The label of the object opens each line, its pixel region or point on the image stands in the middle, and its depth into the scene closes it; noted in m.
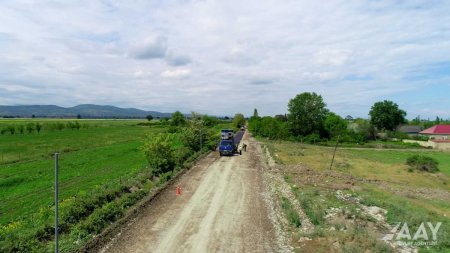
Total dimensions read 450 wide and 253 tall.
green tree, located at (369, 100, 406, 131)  112.44
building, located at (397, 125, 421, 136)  119.49
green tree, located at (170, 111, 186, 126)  84.90
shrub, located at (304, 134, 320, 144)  82.94
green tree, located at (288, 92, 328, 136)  85.06
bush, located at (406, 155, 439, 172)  39.28
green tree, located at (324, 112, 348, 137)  89.38
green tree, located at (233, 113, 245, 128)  150.93
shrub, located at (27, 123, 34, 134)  92.14
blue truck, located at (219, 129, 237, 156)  40.50
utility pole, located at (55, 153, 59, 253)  9.56
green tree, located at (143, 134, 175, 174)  28.26
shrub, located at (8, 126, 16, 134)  85.32
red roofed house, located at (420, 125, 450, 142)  93.38
